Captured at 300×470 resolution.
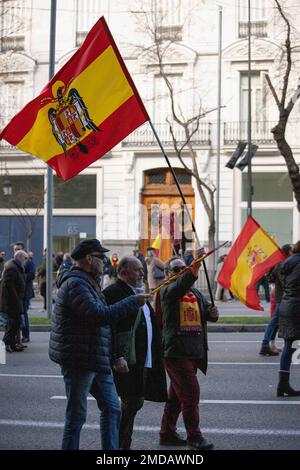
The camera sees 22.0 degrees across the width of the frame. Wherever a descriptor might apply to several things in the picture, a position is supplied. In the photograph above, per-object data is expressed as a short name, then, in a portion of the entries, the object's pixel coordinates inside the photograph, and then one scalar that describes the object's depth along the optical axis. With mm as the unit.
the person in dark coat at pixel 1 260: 22723
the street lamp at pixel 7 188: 31719
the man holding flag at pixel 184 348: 6625
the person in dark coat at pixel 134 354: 6148
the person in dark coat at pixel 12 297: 13107
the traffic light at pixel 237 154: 26250
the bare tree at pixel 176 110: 28359
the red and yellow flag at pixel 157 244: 23389
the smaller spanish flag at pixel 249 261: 10664
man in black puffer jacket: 5465
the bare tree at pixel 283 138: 19016
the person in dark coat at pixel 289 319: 8977
